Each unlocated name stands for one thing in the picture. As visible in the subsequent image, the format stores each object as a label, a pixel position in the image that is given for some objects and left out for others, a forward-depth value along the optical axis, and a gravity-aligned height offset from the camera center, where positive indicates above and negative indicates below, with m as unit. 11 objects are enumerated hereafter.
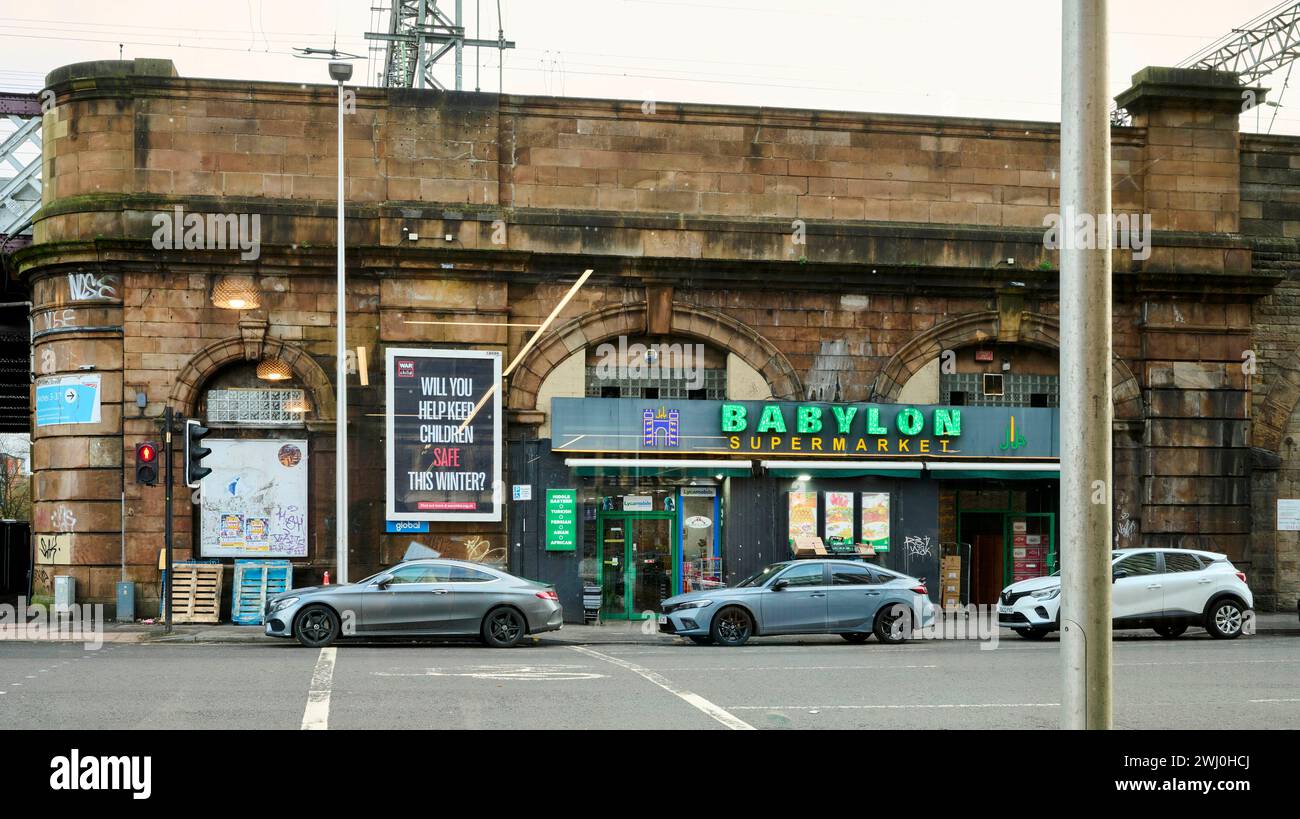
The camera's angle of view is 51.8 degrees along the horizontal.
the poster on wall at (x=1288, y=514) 27.47 -1.49
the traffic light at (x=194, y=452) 20.98 -0.06
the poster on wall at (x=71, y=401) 23.67 +0.87
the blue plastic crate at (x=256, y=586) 23.41 -2.44
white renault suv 21.28 -2.46
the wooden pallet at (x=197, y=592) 23.30 -2.51
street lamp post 21.98 -0.13
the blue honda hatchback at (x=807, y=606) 20.12 -2.45
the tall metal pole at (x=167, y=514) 20.90 -1.05
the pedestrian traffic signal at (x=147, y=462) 20.75 -0.21
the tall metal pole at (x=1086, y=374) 5.85 +0.30
